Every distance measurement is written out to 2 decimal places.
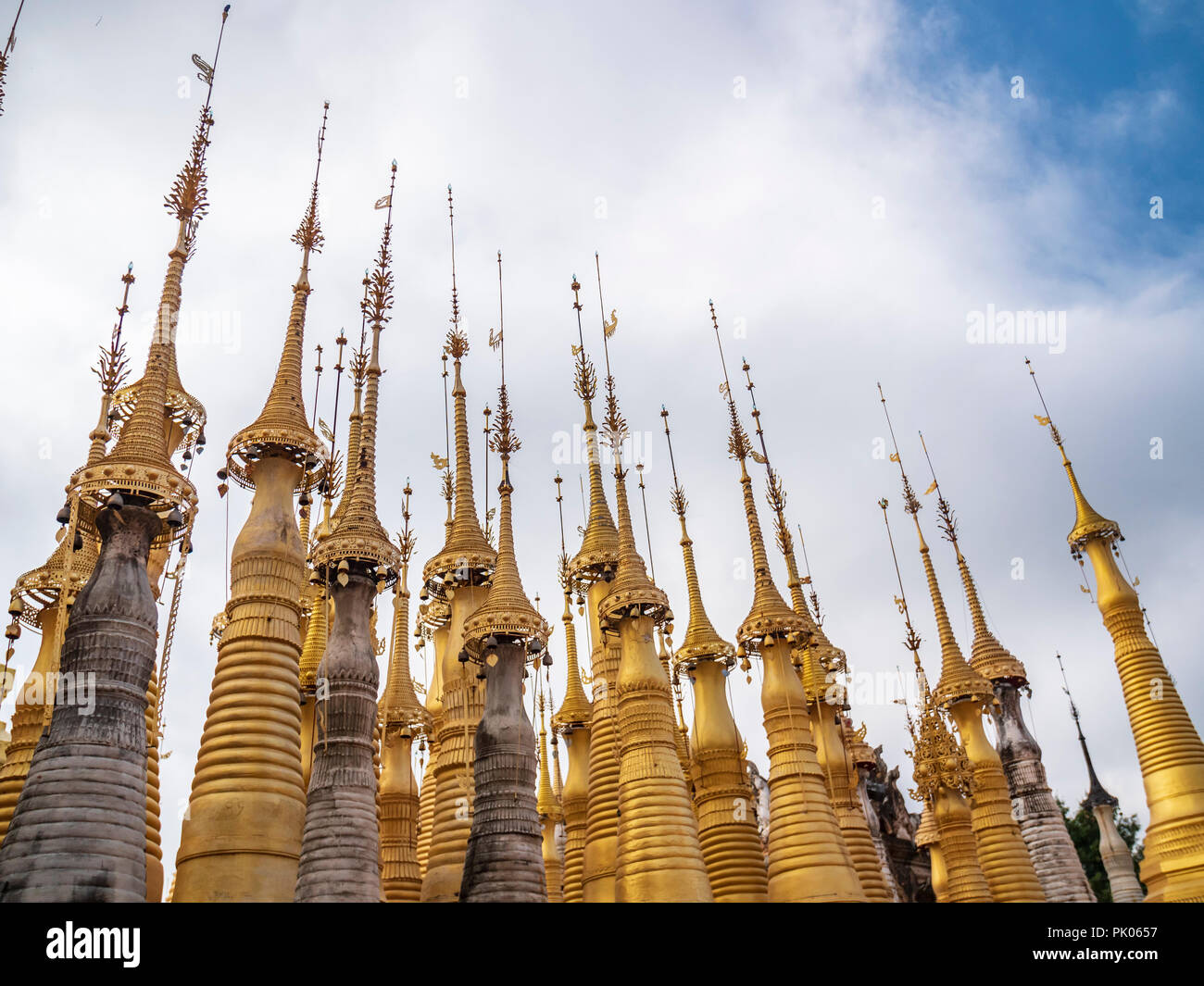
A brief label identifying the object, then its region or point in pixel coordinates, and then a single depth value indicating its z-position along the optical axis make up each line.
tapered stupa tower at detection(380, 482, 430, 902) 26.78
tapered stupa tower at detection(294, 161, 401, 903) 18.91
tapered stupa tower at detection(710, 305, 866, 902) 25.08
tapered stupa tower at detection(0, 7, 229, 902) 15.06
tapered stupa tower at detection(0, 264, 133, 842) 19.55
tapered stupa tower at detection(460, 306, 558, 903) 20.44
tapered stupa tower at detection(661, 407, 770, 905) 27.83
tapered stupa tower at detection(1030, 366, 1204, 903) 28.98
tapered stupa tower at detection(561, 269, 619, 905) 26.83
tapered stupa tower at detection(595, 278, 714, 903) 23.22
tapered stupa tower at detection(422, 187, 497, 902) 23.47
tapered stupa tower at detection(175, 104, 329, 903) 18.78
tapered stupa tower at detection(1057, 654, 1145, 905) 52.50
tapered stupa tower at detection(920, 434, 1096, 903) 35.62
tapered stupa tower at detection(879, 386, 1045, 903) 33.91
